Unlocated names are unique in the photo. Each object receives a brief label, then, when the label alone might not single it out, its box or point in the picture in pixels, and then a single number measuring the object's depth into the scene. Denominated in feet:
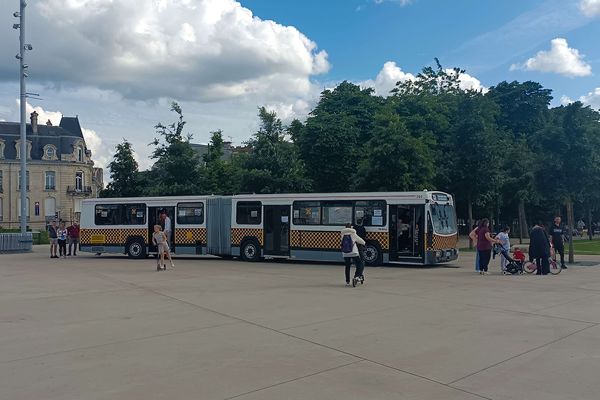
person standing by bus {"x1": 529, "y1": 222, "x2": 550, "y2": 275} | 60.90
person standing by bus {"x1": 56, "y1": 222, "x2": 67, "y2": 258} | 93.30
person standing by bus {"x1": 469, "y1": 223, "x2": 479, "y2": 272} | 64.54
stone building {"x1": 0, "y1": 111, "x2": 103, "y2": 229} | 265.54
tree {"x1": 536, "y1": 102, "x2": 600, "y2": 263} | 72.95
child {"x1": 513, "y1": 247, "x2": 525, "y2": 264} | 63.41
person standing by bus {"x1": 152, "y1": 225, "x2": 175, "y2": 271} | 67.36
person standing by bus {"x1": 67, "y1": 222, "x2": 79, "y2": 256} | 99.66
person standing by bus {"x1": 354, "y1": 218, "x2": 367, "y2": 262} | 70.08
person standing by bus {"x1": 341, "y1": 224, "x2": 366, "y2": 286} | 50.70
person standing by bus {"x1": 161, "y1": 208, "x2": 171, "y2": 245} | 85.61
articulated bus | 72.18
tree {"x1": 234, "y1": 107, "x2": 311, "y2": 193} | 119.14
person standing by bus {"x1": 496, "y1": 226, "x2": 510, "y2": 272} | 63.26
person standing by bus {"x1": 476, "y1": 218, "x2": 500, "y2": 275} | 62.54
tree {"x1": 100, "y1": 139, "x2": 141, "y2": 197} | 158.51
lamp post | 102.17
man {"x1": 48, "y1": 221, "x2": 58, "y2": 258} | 91.22
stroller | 61.93
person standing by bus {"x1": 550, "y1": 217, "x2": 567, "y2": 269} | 65.44
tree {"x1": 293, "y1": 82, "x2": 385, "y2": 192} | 119.75
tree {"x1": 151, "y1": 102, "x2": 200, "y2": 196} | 136.77
